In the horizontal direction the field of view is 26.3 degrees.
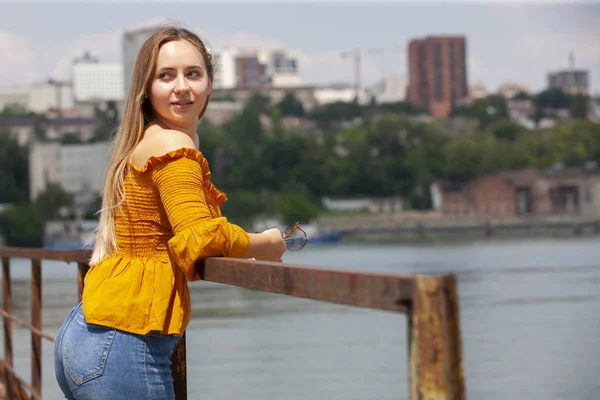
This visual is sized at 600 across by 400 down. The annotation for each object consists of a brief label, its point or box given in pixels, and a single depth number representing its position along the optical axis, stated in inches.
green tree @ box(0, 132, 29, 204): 4040.4
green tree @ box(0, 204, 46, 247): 3481.8
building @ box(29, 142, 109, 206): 4092.0
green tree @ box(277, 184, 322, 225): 3622.0
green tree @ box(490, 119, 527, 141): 4763.8
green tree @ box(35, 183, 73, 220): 3794.3
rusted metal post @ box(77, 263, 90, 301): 116.8
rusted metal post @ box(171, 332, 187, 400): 90.4
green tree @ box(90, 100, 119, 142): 4473.4
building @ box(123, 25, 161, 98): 5032.0
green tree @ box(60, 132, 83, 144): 4441.4
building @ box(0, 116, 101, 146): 4645.7
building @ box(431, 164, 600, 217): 4020.7
